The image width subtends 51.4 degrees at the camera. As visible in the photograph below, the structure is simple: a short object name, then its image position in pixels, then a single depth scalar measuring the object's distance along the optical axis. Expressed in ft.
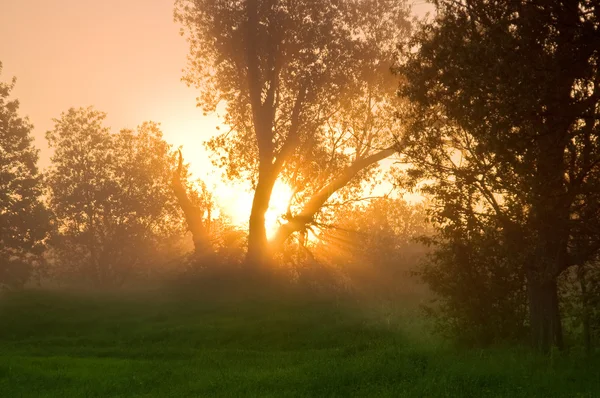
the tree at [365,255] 199.21
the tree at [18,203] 232.32
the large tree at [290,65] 160.86
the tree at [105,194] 276.21
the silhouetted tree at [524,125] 61.52
